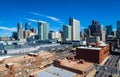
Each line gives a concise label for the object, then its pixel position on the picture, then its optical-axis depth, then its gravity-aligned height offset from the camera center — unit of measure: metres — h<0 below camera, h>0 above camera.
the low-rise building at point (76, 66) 27.96 -11.37
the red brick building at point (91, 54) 48.15 -10.42
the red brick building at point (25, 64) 27.96 -11.35
